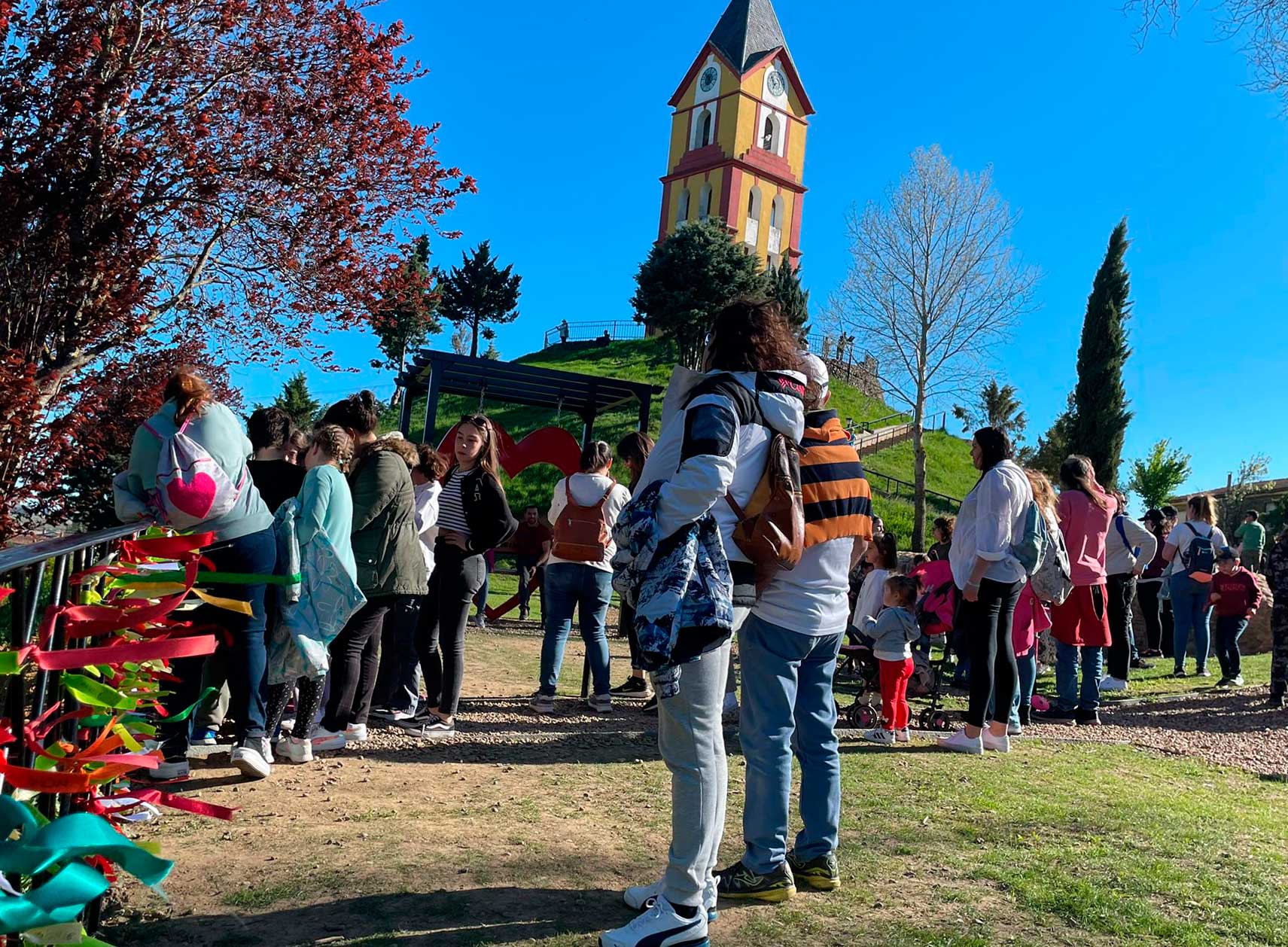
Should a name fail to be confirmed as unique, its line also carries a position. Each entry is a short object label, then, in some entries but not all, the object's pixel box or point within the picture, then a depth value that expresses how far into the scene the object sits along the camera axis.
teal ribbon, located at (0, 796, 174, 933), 1.45
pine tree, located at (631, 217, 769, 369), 47.16
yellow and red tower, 60.72
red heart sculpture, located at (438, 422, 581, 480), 13.95
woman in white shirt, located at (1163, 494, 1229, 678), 10.87
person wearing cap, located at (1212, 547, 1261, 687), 10.12
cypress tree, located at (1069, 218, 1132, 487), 37.06
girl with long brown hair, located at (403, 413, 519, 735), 6.39
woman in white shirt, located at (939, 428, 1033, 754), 6.09
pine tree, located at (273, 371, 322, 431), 42.81
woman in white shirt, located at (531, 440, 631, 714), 7.21
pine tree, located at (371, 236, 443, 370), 10.39
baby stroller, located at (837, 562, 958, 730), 6.94
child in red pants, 6.54
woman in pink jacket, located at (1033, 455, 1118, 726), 7.75
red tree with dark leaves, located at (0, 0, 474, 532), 7.29
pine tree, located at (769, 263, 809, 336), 51.94
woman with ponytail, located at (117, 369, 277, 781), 4.34
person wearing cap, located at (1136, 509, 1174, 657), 12.68
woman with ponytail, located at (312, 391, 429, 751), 5.71
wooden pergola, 13.11
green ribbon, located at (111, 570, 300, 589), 3.01
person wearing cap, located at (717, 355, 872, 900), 3.43
